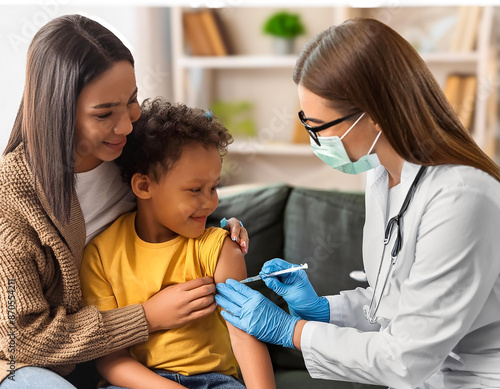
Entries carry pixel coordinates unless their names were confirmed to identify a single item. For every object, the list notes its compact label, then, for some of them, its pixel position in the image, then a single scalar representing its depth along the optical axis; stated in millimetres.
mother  1341
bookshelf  4098
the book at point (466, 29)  3709
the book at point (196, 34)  4227
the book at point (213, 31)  4223
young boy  1491
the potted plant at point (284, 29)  4141
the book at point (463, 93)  3799
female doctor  1301
